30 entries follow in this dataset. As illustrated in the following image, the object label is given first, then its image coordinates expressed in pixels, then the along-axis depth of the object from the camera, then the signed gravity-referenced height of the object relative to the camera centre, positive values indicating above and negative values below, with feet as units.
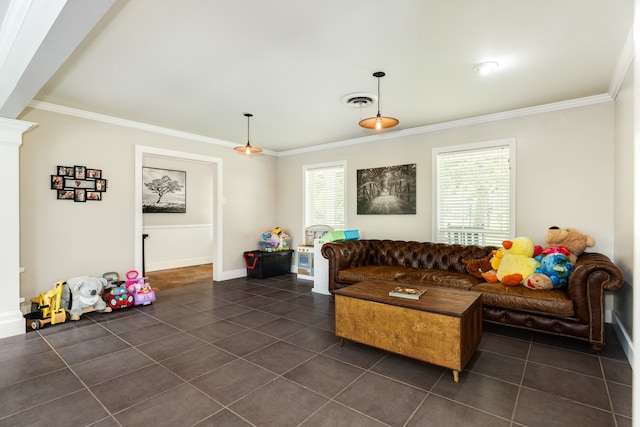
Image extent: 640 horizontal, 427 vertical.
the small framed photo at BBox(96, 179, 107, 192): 14.27 +1.29
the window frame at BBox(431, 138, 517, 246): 13.69 +1.97
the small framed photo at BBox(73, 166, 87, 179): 13.64 +1.79
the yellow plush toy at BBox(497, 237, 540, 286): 11.07 -1.76
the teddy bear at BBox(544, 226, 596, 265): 11.46 -0.98
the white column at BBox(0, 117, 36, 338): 10.85 -0.49
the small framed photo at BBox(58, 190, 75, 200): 13.23 +0.79
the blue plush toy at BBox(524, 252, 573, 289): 10.47 -2.04
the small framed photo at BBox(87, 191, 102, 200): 14.03 +0.82
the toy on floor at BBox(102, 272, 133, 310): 13.60 -3.54
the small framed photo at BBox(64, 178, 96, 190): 13.41 +1.30
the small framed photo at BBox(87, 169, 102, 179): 13.99 +1.78
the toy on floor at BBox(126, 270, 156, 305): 14.21 -3.54
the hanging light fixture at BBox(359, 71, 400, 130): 9.70 +2.84
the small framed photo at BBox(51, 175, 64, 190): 13.01 +1.29
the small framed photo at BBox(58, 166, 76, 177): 13.19 +1.80
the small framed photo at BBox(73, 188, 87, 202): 13.62 +0.80
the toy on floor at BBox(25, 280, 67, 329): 11.89 -3.65
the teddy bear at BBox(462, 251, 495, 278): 12.37 -2.08
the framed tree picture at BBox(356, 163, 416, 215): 16.68 +1.29
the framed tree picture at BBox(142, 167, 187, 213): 22.77 +1.70
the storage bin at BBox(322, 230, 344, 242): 16.75 -1.22
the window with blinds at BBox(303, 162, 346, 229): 19.86 +1.22
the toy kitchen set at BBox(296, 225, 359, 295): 16.69 -2.50
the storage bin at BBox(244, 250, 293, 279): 19.79 -3.19
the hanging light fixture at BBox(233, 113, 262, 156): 14.96 +3.03
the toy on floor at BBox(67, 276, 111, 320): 12.50 -3.28
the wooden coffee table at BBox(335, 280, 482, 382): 7.76 -2.95
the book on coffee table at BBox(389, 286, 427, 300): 8.92 -2.30
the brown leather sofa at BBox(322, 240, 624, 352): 9.27 -2.57
